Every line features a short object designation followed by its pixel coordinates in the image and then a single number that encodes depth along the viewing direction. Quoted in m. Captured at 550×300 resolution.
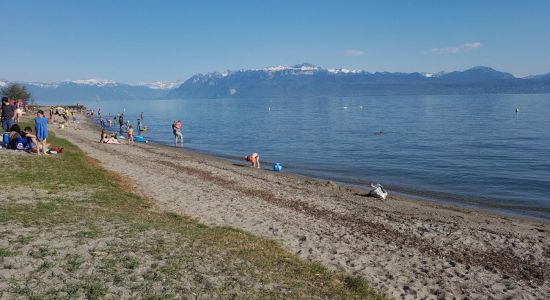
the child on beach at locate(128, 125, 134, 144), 44.88
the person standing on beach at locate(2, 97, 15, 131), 26.61
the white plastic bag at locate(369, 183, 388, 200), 21.88
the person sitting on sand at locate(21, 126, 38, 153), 22.70
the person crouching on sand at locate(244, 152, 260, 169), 32.94
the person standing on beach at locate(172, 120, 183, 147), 48.20
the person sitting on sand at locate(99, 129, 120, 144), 40.22
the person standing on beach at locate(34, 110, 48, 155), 22.81
